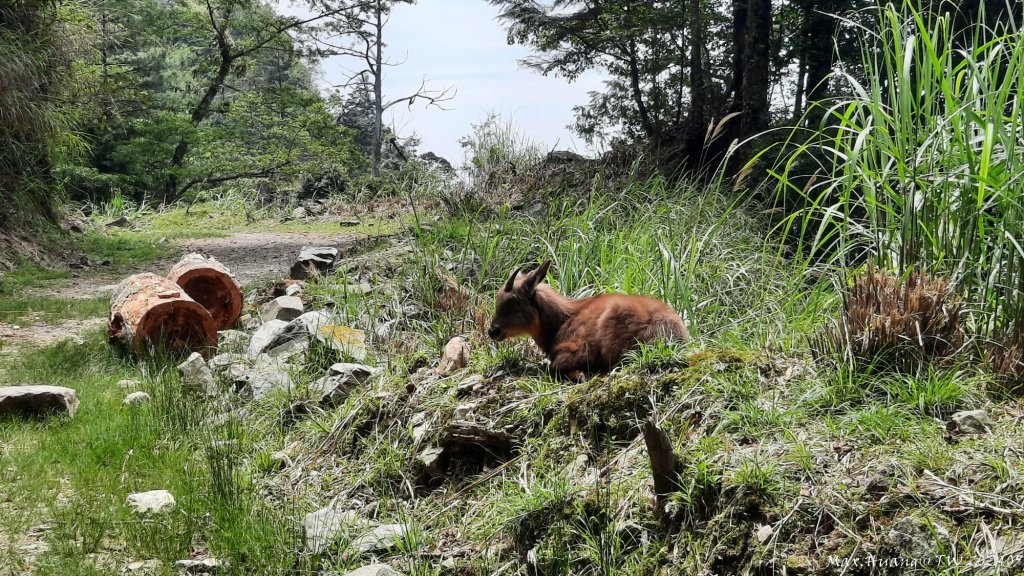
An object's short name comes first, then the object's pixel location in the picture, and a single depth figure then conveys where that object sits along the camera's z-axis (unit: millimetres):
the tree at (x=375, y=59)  22828
